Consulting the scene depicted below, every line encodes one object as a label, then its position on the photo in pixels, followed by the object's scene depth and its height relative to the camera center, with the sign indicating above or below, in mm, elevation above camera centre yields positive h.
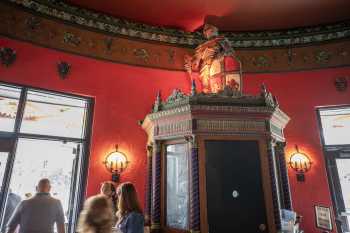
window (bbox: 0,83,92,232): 4027 +905
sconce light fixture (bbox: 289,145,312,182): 4812 +567
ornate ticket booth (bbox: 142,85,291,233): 3176 +398
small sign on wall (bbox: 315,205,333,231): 3922 -285
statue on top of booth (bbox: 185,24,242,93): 4410 +2139
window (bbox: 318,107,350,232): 4714 +796
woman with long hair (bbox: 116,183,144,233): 2252 -108
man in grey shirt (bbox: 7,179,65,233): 2816 -164
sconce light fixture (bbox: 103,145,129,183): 4496 +560
